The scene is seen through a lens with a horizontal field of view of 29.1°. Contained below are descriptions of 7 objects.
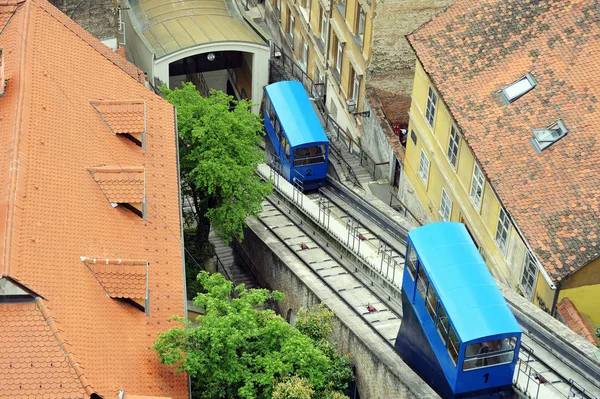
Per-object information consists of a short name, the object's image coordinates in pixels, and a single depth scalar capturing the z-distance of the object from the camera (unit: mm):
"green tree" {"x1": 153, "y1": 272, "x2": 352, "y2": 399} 37656
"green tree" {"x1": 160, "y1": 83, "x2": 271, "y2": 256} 51094
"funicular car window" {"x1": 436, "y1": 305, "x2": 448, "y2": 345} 39250
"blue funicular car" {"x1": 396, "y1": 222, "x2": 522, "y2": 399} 38350
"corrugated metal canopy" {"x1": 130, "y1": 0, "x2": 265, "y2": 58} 65688
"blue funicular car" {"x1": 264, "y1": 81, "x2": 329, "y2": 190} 57312
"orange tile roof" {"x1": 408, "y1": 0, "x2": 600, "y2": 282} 44875
